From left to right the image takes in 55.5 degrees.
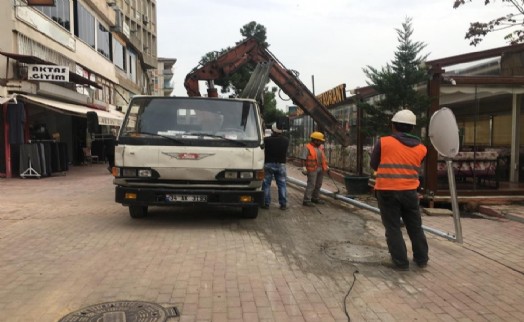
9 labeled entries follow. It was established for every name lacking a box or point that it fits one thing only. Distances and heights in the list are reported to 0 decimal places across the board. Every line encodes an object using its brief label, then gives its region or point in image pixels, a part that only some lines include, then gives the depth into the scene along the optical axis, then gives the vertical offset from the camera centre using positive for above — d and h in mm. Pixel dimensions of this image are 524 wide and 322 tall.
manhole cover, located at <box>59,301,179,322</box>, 4102 -1515
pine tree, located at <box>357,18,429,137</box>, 10422 +1128
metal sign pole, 6865 -981
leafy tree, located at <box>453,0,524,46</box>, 11062 +2455
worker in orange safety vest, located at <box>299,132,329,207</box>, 10500 -616
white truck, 7512 -472
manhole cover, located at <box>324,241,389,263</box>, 6109 -1531
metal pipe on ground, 7317 -1461
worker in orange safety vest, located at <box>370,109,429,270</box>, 5648 -593
